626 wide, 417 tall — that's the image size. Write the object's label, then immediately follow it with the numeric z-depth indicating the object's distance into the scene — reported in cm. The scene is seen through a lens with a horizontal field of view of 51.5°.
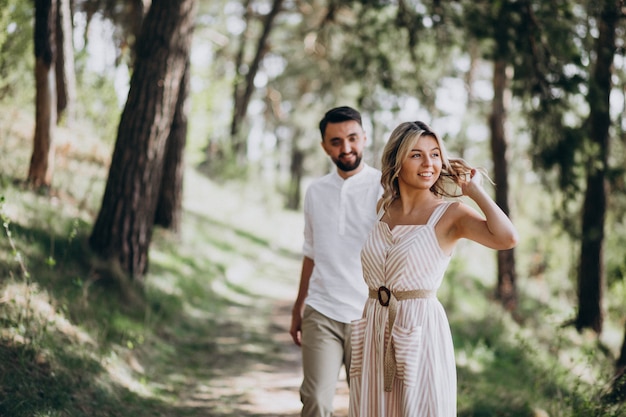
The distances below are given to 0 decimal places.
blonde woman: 329
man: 430
